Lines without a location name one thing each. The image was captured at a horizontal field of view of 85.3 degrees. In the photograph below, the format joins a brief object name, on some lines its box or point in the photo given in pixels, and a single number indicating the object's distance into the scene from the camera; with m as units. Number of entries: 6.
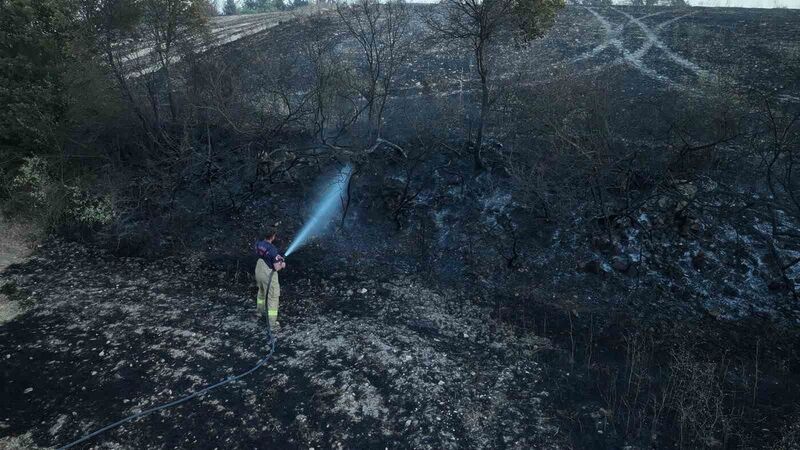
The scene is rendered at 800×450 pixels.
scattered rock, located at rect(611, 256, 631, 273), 9.23
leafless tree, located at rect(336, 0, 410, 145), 11.55
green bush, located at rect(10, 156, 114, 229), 11.21
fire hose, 5.51
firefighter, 7.35
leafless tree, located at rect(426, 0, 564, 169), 10.31
